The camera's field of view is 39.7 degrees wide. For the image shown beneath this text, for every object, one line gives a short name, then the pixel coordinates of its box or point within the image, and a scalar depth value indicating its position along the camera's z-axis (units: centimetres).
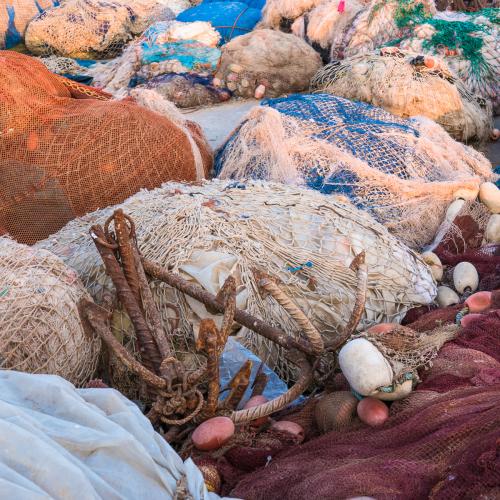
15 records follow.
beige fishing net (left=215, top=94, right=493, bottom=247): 388
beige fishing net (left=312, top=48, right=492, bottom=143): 491
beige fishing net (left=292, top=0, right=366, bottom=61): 682
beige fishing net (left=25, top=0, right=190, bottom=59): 879
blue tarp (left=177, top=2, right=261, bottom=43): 779
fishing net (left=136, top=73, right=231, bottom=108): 636
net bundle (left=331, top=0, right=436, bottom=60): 643
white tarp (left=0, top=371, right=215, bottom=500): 149
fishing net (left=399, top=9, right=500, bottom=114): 596
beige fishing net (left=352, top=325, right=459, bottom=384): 223
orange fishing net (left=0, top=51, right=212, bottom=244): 348
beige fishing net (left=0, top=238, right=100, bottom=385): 222
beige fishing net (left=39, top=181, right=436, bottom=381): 272
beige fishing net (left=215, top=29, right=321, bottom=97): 644
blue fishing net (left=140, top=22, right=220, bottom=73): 665
